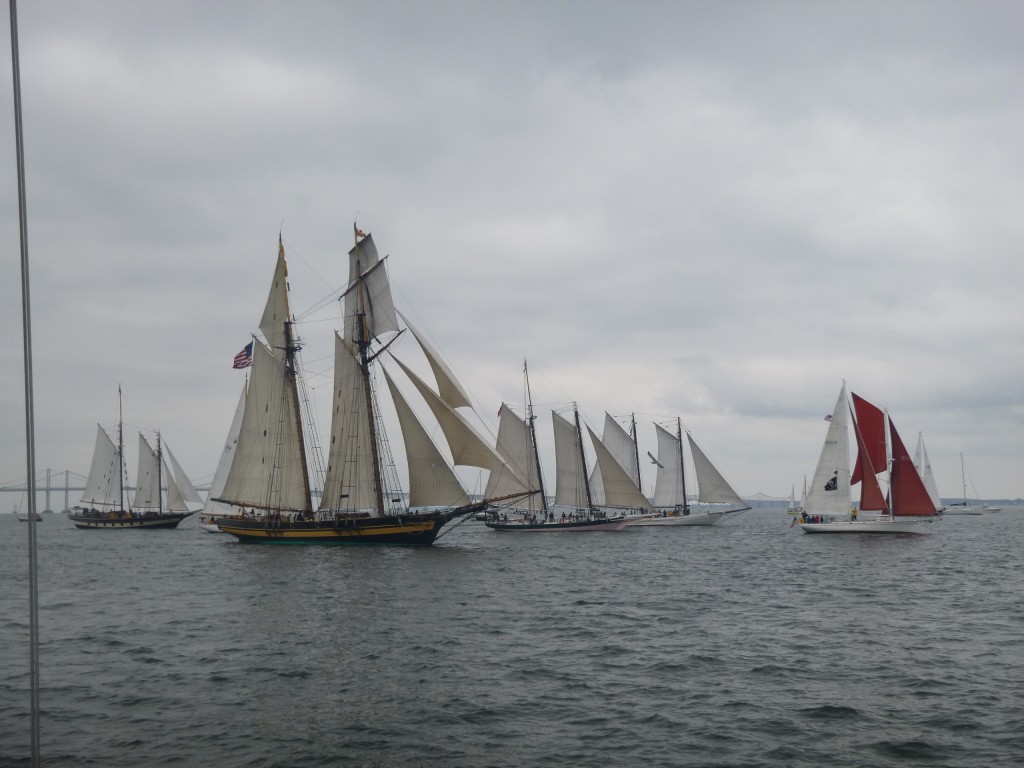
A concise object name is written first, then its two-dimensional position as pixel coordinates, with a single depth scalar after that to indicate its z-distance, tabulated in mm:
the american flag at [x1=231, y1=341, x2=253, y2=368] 67875
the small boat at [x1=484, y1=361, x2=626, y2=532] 93875
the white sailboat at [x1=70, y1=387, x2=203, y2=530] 108250
